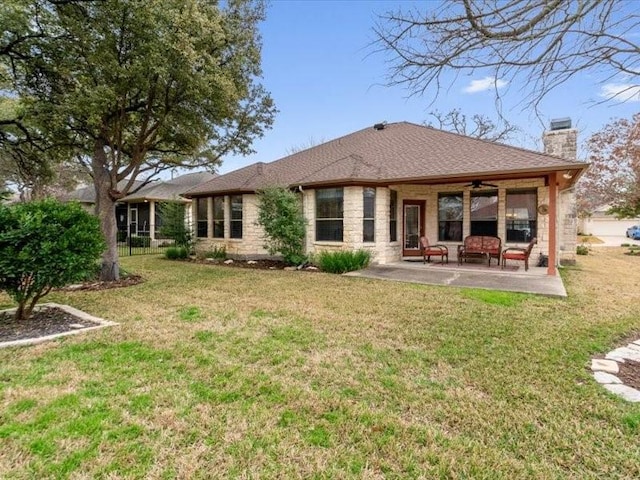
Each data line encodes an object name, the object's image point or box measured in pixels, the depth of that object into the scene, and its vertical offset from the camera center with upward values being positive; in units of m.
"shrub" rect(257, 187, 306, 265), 11.42 +0.23
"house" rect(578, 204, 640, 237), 38.66 -0.01
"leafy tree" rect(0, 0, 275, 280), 7.46 +3.60
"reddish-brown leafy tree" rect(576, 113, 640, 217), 19.55 +3.34
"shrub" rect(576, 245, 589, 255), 17.16 -1.19
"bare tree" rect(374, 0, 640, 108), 2.82 +1.56
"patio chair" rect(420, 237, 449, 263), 11.48 -0.76
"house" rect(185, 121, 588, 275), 10.54 +1.06
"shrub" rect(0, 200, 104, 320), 5.02 -0.26
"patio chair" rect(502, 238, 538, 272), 10.02 -0.79
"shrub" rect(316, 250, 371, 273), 10.48 -0.96
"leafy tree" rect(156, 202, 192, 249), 15.13 +0.18
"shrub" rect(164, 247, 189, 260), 14.96 -0.99
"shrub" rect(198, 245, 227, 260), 14.23 -0.98
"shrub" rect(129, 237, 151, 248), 21.39 -0.75
